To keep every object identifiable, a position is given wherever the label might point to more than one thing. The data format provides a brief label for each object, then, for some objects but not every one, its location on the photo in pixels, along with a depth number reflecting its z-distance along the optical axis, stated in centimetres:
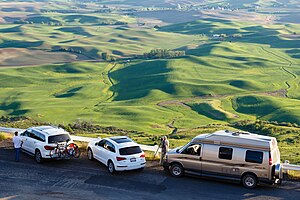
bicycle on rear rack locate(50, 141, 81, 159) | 2311
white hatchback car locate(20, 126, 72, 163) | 2317
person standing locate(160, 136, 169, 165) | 2270
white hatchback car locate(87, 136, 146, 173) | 2141
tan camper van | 1912
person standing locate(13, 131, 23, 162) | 2355
